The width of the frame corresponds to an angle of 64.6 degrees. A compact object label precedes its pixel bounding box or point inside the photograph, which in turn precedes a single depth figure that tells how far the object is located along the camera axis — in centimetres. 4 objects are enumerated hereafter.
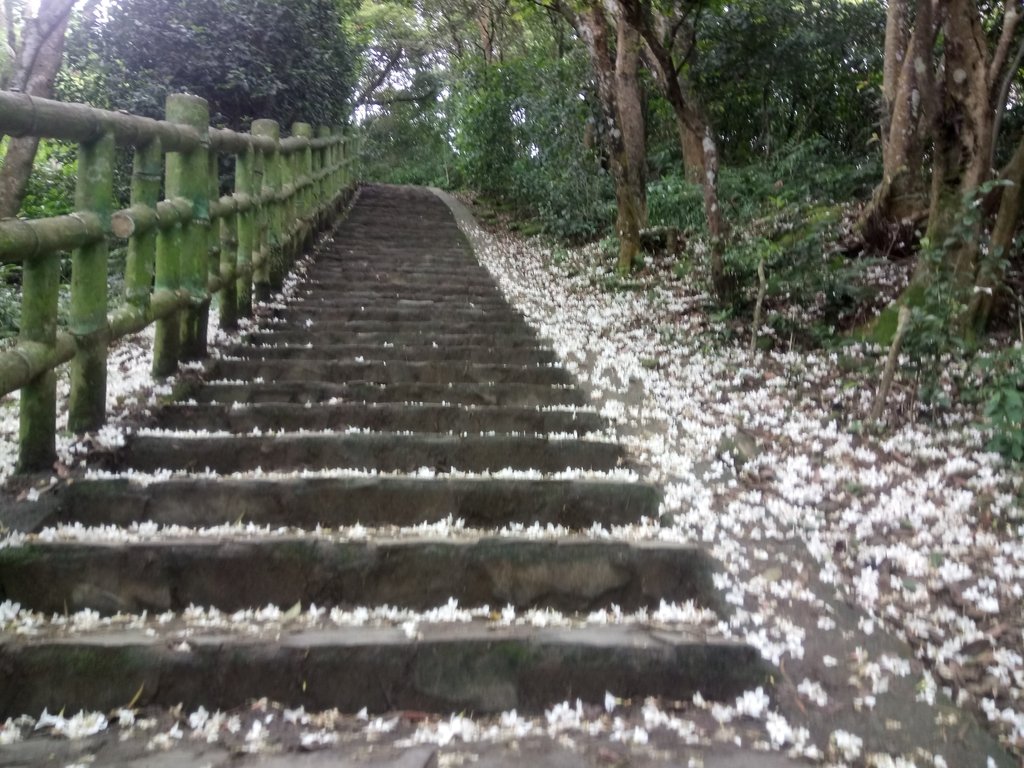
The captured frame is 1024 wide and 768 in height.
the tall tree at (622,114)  881
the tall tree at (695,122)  613
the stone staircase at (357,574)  214
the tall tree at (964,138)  463
